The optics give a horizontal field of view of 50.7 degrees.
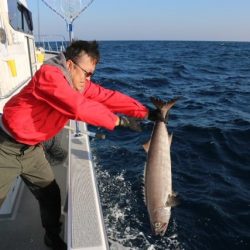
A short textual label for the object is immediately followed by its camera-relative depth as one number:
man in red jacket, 2.08
